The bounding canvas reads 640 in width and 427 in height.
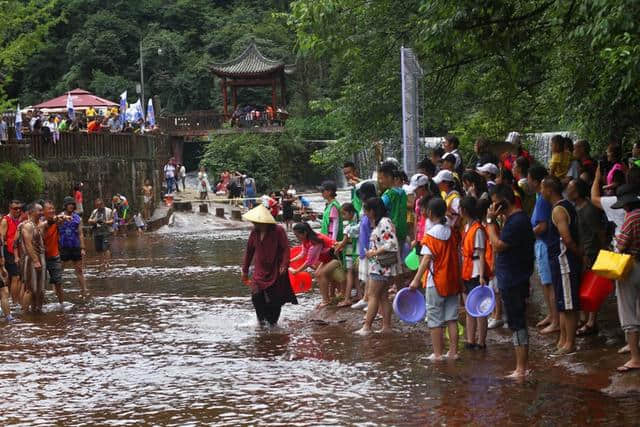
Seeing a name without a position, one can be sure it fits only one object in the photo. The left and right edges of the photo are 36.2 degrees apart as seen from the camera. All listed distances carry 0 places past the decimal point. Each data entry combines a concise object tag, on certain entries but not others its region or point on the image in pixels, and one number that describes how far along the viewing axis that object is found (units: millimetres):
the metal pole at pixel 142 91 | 55547
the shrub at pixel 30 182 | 28641
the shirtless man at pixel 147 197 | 38156
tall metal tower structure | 15617
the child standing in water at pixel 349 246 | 13156
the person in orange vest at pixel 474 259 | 10180
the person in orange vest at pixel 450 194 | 11156
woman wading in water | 12367
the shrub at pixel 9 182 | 27914
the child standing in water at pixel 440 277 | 9750
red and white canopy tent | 45938
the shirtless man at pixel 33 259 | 14227
